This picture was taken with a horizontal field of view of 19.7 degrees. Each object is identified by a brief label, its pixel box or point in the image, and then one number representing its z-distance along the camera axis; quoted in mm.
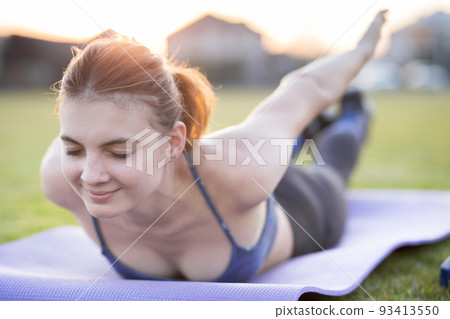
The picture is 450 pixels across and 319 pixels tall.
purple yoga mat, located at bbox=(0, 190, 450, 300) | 1882
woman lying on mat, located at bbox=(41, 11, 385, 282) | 1808
